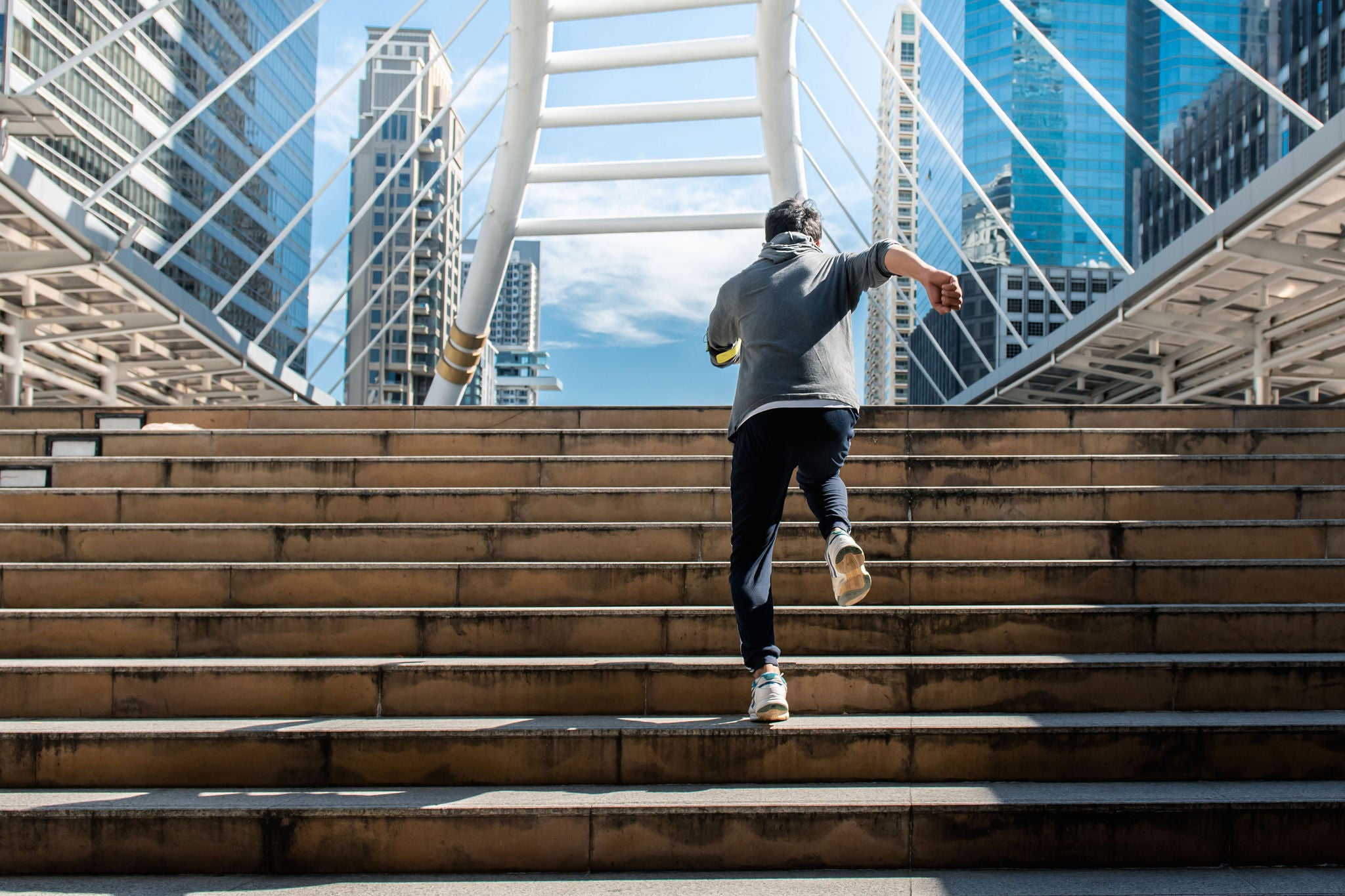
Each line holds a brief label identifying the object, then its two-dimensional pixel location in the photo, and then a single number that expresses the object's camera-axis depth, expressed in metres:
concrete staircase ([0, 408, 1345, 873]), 3.12
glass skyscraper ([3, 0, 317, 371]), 52.97
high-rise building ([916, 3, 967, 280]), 109.31
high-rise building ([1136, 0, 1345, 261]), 62.88
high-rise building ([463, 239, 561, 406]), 128.95
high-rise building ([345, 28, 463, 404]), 98.25
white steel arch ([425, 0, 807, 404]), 16.20
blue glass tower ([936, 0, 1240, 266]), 107.44
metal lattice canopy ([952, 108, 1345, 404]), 11.63
